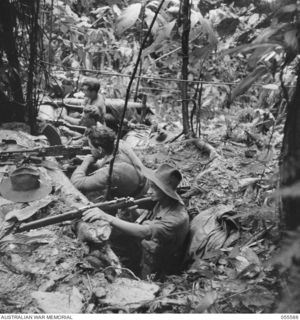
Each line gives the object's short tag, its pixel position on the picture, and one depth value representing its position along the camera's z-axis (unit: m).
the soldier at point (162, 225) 3.44
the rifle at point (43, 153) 3.81
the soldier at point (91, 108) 5.68
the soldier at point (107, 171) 4.01
